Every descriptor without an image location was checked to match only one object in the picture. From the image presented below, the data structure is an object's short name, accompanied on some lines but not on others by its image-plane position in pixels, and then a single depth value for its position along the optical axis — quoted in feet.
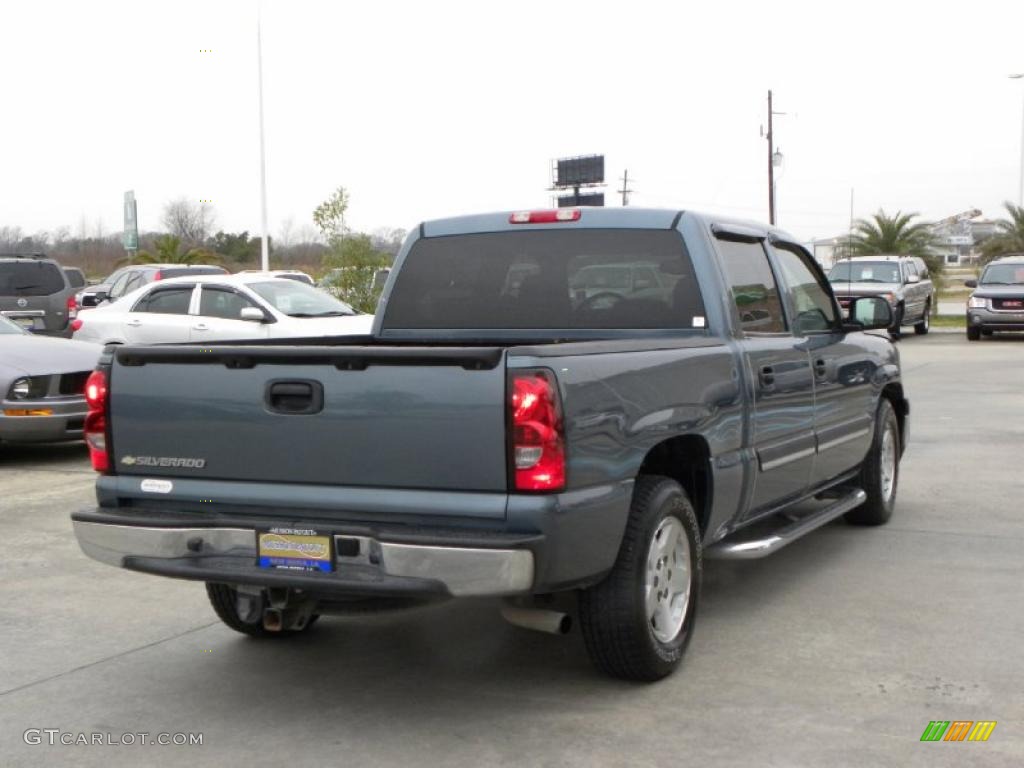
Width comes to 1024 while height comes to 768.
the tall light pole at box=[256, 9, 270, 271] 104.47
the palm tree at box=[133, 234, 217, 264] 155.18
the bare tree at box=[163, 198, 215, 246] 259.80
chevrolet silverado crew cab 14.32
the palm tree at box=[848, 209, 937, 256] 150.00
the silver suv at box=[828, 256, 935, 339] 89.51
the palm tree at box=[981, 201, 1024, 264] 142.72
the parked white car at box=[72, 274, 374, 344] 50.44
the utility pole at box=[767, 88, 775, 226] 169.58
